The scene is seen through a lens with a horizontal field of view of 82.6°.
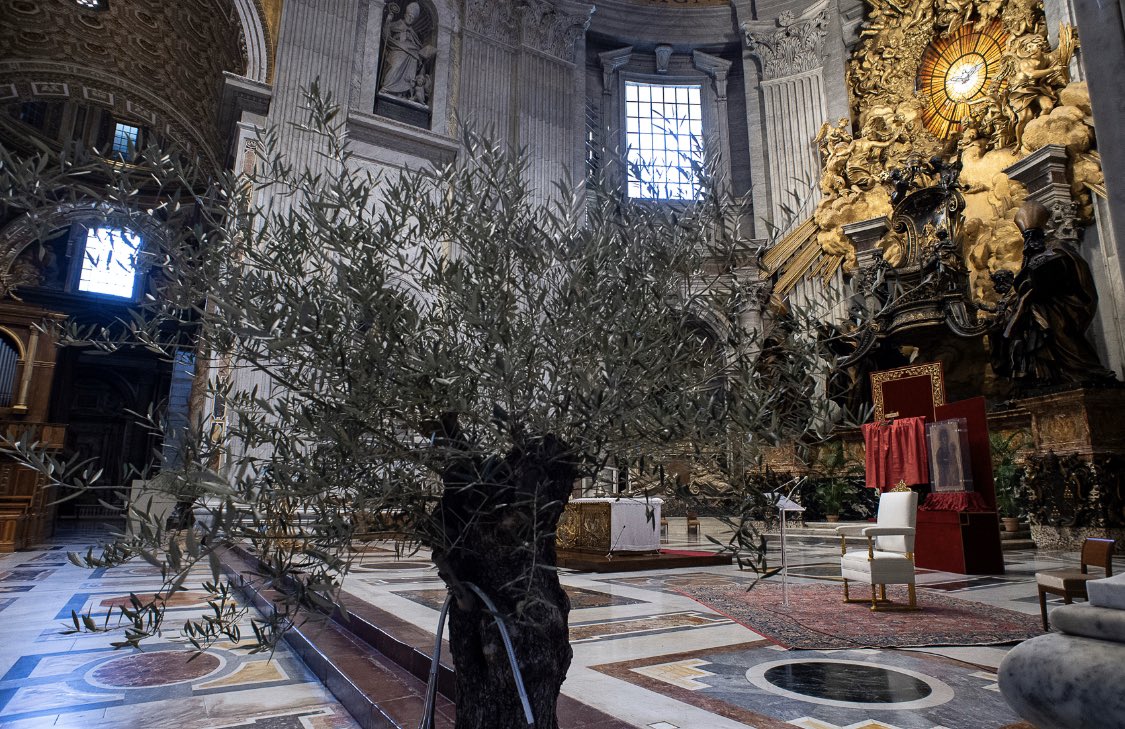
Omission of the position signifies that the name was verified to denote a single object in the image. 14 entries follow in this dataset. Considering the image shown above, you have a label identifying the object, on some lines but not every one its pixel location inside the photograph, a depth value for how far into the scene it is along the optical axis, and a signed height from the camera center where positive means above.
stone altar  6.31 -0.33
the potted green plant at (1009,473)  8.59 +0.33
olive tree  1.00 +0.20
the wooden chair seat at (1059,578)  3.09 -0.38
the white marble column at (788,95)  13.80 +8.80
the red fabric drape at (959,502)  5.68 -0.04
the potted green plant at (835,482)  10.91 +0.25
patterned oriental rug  3.15 -0.69
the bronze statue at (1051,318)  7.54 +2.15
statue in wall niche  11.49 +7.80
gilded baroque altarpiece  9.00 +6.20
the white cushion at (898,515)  4.34 -0.12
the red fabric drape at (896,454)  7.15 +0.50
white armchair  3.99 -0.36
